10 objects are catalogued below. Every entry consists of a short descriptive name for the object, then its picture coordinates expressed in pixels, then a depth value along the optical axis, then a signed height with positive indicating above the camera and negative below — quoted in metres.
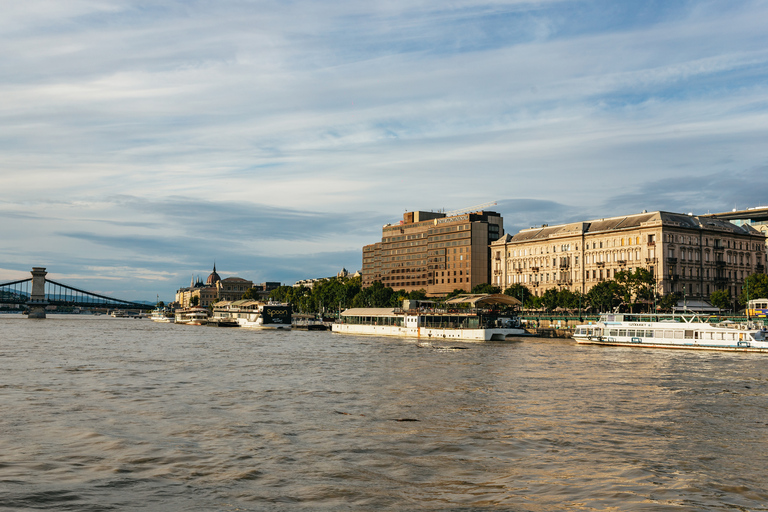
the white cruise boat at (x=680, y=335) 90.06 -1.81
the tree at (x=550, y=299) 173.90 +4.93
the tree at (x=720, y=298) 154.50 +5.02
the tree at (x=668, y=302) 153.12 +4.03
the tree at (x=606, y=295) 154.38 +5.40
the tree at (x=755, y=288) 149.88 +7.06
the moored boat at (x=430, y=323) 117.31 -0.86
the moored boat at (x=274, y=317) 177.75 -0.30
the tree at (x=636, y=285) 153.45 +7.80
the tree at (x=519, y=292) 192.20 +7.34
